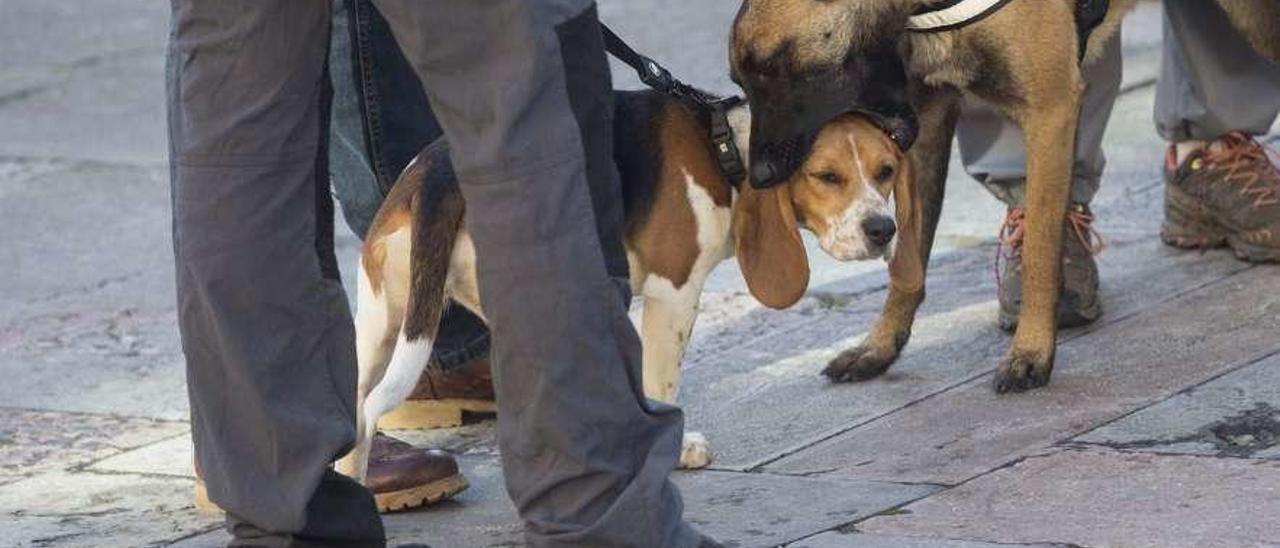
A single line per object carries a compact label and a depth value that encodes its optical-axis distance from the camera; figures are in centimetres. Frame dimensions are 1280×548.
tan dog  800
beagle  736
